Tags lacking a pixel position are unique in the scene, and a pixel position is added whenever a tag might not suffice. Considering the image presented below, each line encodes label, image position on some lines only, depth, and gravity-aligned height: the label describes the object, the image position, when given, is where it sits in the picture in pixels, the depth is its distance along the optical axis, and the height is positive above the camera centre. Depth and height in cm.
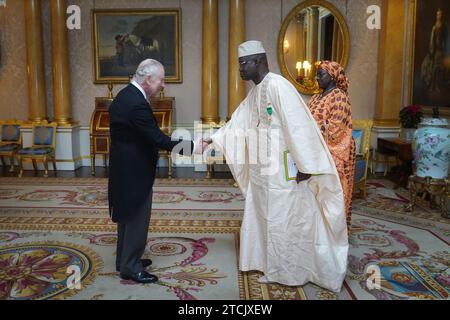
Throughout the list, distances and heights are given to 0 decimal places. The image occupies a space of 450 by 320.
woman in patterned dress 356 -12
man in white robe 297 -64
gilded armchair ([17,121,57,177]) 783 -62
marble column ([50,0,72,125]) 810 +81
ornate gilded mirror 811 +132
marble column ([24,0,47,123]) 813 +86
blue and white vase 497 -52
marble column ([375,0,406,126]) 764 +82
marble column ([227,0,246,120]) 786 +106
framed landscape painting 830 +131
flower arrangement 649 -17
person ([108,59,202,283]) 292 -37
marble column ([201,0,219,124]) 799 +82
